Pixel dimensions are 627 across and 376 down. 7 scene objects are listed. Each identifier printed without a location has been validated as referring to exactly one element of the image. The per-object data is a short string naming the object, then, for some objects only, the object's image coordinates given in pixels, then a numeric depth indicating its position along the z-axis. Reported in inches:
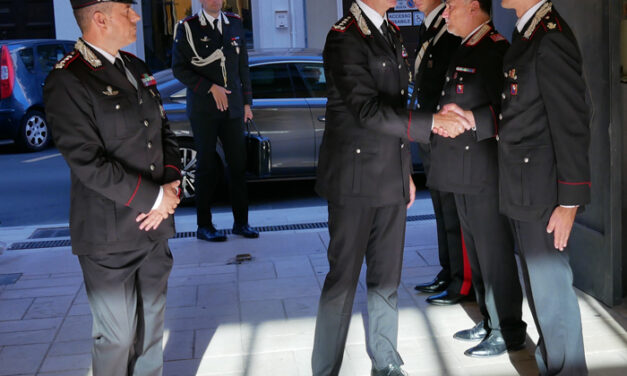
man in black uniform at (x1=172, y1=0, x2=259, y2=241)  243.1
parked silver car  296.4
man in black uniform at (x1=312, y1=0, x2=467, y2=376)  126.4
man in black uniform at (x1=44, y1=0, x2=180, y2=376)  110.8
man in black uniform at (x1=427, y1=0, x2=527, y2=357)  143.9
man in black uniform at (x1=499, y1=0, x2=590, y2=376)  120.6
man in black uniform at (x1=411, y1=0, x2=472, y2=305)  171.6
